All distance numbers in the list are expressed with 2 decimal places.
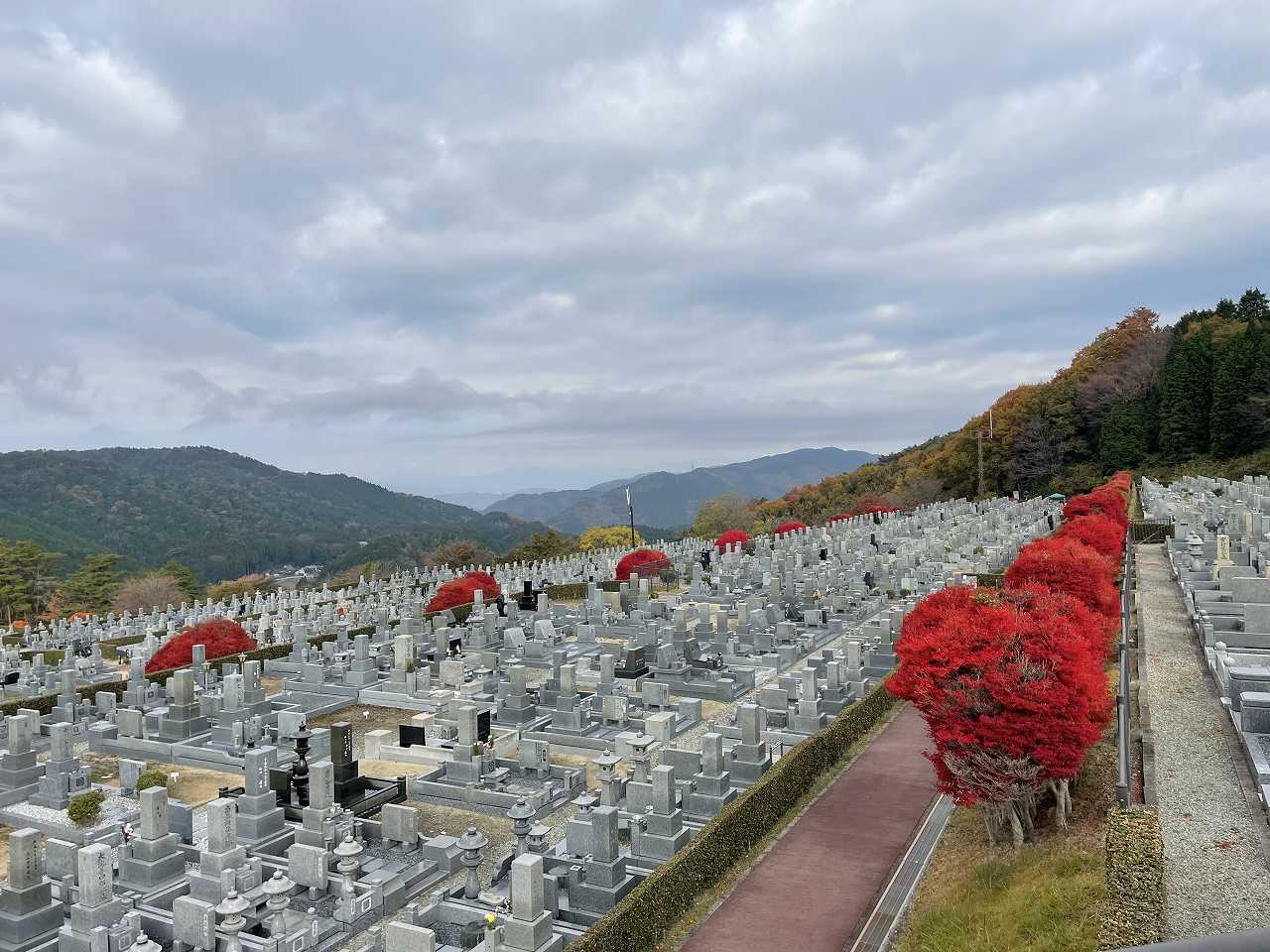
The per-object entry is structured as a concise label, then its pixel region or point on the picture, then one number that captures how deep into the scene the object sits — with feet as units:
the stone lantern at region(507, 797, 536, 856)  41.65
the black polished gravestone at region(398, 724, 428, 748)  64.03
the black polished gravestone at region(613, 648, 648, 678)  82.84
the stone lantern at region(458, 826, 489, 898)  40.34
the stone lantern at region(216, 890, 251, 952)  35.96
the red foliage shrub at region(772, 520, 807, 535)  223.14
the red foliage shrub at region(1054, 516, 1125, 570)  99.19
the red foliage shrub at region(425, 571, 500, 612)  128.77
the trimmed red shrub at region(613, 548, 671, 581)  155.02
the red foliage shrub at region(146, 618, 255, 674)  91.56
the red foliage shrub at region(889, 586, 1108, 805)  36.91
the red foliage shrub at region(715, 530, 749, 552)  190.89
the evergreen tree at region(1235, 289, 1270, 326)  258.57
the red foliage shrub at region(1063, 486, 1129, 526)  144.37
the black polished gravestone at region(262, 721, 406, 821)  51.85
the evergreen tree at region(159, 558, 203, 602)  203.47
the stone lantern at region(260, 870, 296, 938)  37.14
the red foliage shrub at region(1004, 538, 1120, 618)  62.13
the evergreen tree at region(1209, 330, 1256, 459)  220.64
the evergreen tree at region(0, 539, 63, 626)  190.60
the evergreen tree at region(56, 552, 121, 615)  190.84
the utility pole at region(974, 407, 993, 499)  294.64
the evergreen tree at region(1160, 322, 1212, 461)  235.81
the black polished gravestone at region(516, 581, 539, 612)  123.50
